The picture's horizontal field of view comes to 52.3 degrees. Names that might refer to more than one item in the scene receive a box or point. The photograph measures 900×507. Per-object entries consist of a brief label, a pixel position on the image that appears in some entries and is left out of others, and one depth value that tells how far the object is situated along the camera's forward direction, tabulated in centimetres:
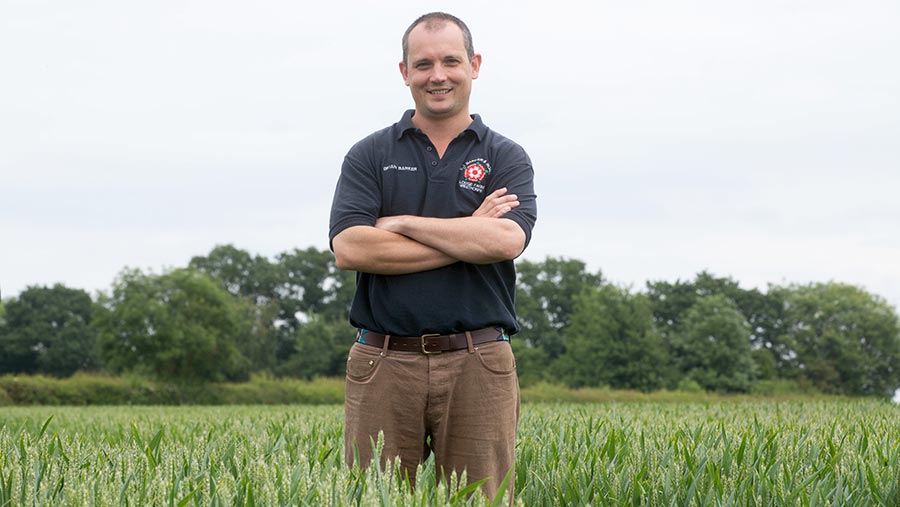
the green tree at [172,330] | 6047
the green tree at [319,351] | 7562
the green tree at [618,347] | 6162
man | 458
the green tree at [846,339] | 7181
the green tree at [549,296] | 7631
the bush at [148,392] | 5147
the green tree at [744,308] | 7561
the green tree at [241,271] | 8694
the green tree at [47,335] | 7894
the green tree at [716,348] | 6631
